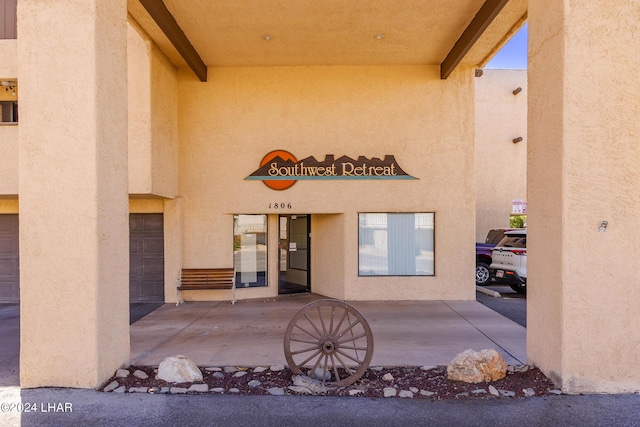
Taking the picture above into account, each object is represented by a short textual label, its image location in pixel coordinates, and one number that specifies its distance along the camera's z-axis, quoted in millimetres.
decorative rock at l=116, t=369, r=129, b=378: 5000
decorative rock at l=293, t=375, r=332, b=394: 4656
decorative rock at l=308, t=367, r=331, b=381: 4907
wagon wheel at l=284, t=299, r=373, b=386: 4781
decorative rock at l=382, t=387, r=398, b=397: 4570
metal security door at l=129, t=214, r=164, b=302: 10203
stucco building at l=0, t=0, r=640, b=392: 4656
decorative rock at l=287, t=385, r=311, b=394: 4648
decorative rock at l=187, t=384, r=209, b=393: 4684
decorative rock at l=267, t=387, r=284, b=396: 4621
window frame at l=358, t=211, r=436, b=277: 10359
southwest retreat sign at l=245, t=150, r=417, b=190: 10109
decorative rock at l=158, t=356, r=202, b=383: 4895
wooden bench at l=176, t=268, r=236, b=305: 9898
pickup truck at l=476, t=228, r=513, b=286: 13125
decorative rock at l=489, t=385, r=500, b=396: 4562
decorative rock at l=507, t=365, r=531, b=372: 5164
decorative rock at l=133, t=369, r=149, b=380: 5000
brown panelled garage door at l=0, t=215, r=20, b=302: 10305
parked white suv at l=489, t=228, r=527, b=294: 11195
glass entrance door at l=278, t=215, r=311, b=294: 11477
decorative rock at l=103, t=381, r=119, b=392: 4702
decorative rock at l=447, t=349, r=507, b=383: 4852
